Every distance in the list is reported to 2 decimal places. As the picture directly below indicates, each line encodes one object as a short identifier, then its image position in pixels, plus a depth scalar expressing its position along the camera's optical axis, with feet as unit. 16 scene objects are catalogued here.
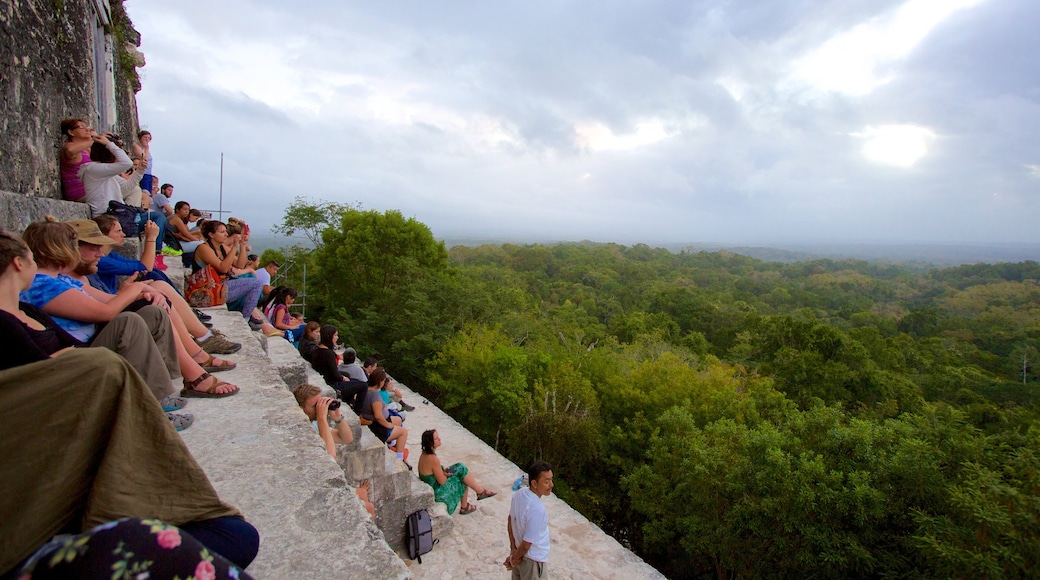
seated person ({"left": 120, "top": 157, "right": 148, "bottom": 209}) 18.85
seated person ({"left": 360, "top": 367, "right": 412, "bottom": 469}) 18.78
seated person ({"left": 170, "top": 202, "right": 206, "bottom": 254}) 22.94
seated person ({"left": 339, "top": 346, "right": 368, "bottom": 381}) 22.03
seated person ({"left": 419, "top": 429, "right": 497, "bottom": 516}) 17.66
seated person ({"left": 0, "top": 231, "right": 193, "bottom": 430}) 4.97
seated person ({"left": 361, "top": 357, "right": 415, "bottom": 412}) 29.40
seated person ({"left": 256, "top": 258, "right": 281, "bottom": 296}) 22.06
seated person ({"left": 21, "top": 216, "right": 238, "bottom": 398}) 8.00
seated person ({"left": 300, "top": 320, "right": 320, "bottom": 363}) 22.06
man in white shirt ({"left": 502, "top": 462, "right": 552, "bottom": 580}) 11.51
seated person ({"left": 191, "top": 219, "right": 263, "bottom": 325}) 18.80
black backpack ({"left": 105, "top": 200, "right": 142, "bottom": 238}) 15.76
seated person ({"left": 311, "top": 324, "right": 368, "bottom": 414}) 20.03
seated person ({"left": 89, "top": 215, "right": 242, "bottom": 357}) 11.28
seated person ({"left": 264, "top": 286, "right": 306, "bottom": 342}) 23.34
